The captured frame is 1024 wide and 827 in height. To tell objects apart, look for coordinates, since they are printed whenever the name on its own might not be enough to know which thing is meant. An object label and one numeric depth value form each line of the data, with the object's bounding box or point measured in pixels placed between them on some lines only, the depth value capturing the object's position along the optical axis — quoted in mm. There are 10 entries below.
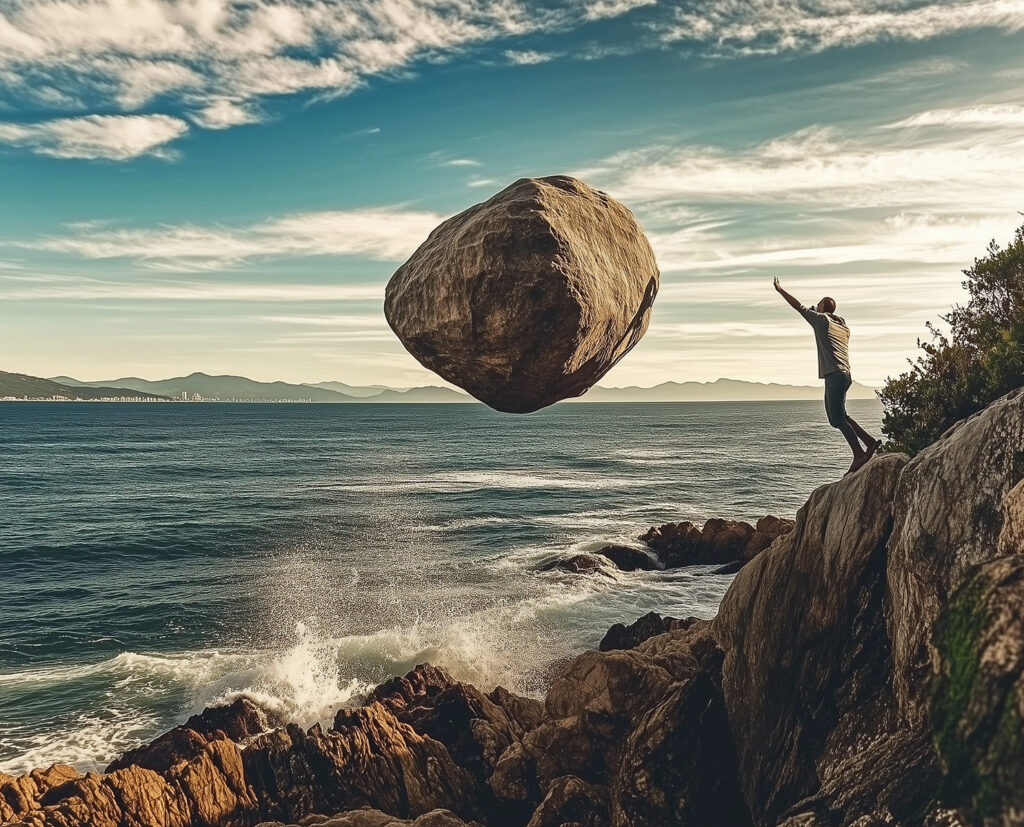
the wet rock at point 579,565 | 38694
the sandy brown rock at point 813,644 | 10258
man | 12688
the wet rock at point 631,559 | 39594
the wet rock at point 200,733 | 18297
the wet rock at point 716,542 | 39062
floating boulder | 11406
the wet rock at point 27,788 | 14031
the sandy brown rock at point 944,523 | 8234
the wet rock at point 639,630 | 24375
